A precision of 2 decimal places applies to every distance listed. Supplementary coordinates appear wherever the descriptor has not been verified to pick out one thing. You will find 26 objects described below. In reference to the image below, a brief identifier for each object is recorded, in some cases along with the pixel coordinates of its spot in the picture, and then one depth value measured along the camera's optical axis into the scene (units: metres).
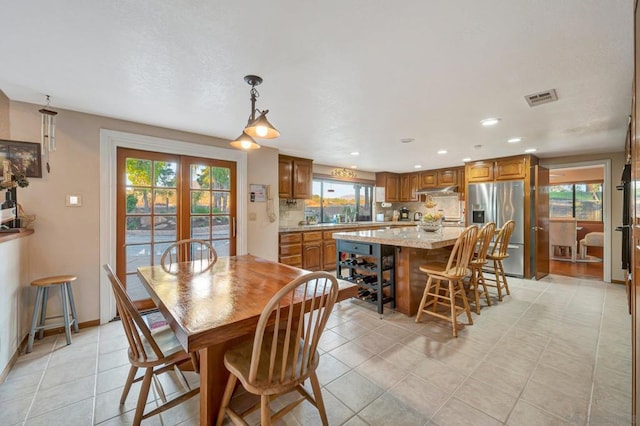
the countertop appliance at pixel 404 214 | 7.08
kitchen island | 2.91
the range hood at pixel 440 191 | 5.78
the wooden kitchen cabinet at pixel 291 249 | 4.35
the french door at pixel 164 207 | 2.97
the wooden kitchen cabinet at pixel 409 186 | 6.64
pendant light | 1.82
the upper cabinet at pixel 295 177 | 4.61
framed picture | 2.32
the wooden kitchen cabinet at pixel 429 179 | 6.21
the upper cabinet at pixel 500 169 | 4.52
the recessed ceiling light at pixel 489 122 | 2.85
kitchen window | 5.77
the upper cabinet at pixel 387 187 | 6.66
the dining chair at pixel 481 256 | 2.98
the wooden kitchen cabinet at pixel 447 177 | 5.88
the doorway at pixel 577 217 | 6.19
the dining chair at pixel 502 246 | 3.41
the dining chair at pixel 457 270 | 2.53
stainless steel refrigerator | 4.54
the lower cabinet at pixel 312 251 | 4.65
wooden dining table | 1.08
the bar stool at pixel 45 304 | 2.23
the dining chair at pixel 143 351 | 1.33
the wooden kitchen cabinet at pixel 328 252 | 4.96
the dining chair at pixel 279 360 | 1.10
